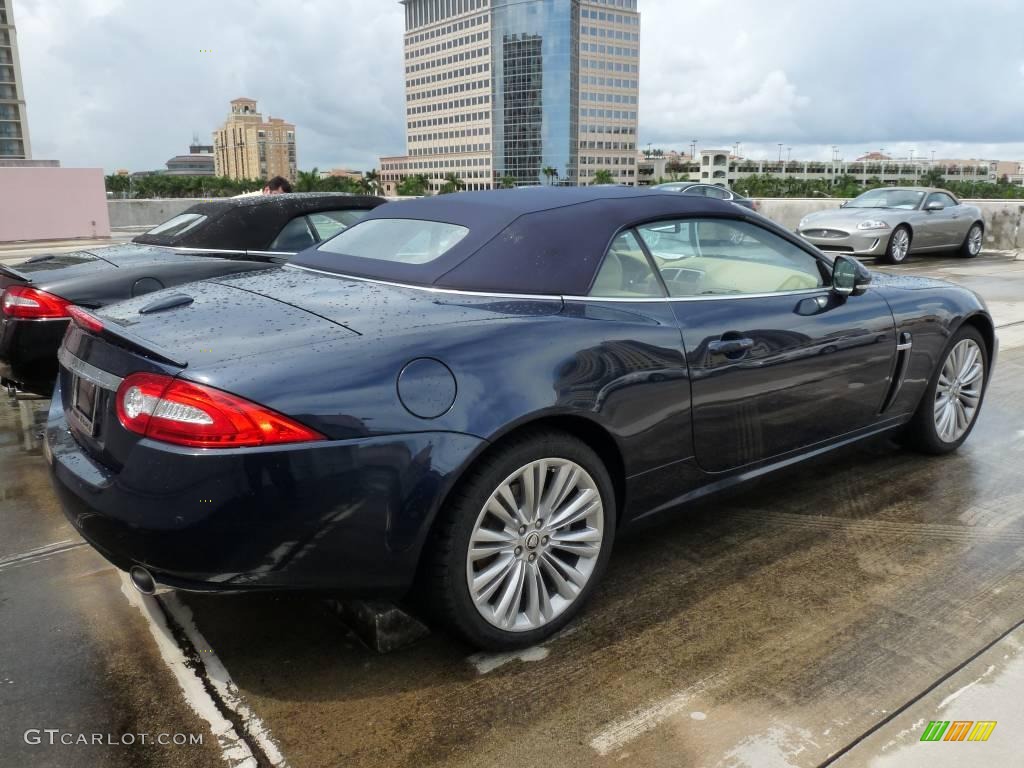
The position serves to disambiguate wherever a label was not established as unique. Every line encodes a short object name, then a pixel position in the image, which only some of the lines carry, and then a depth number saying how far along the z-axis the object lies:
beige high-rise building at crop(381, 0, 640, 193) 143.50
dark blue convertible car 2.16
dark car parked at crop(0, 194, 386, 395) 4.44
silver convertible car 14.23
